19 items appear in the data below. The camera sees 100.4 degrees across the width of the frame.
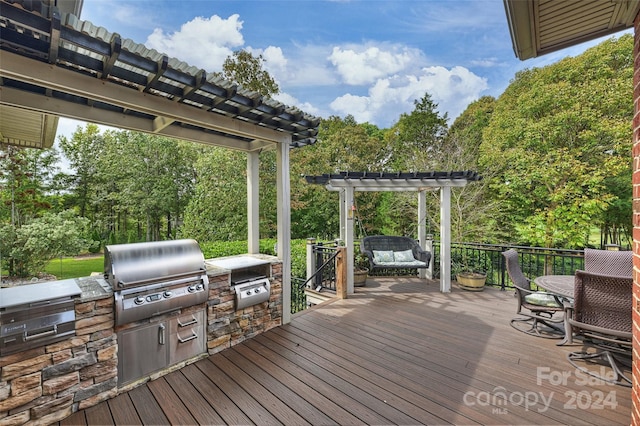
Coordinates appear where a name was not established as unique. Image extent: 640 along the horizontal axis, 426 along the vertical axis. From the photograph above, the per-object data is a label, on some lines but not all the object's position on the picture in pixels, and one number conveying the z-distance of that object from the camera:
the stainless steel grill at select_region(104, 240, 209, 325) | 2.41
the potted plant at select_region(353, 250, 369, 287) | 5.82
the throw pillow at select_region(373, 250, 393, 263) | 5.71
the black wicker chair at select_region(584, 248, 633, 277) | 3.43
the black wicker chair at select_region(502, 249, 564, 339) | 3.47
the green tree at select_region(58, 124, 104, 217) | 11.50
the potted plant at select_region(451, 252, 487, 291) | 5.50
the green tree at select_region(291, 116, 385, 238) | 11.48
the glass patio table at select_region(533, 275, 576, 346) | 2.87
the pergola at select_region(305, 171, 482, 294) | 5.24
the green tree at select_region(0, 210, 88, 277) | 6.20
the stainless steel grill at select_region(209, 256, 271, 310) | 3.31
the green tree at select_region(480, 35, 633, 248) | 7.21
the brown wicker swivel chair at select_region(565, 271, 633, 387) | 2.45
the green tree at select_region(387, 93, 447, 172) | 12.30
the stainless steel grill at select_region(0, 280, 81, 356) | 1.87
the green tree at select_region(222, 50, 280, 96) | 9.98
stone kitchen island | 1.90
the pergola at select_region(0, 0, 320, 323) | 1.70
